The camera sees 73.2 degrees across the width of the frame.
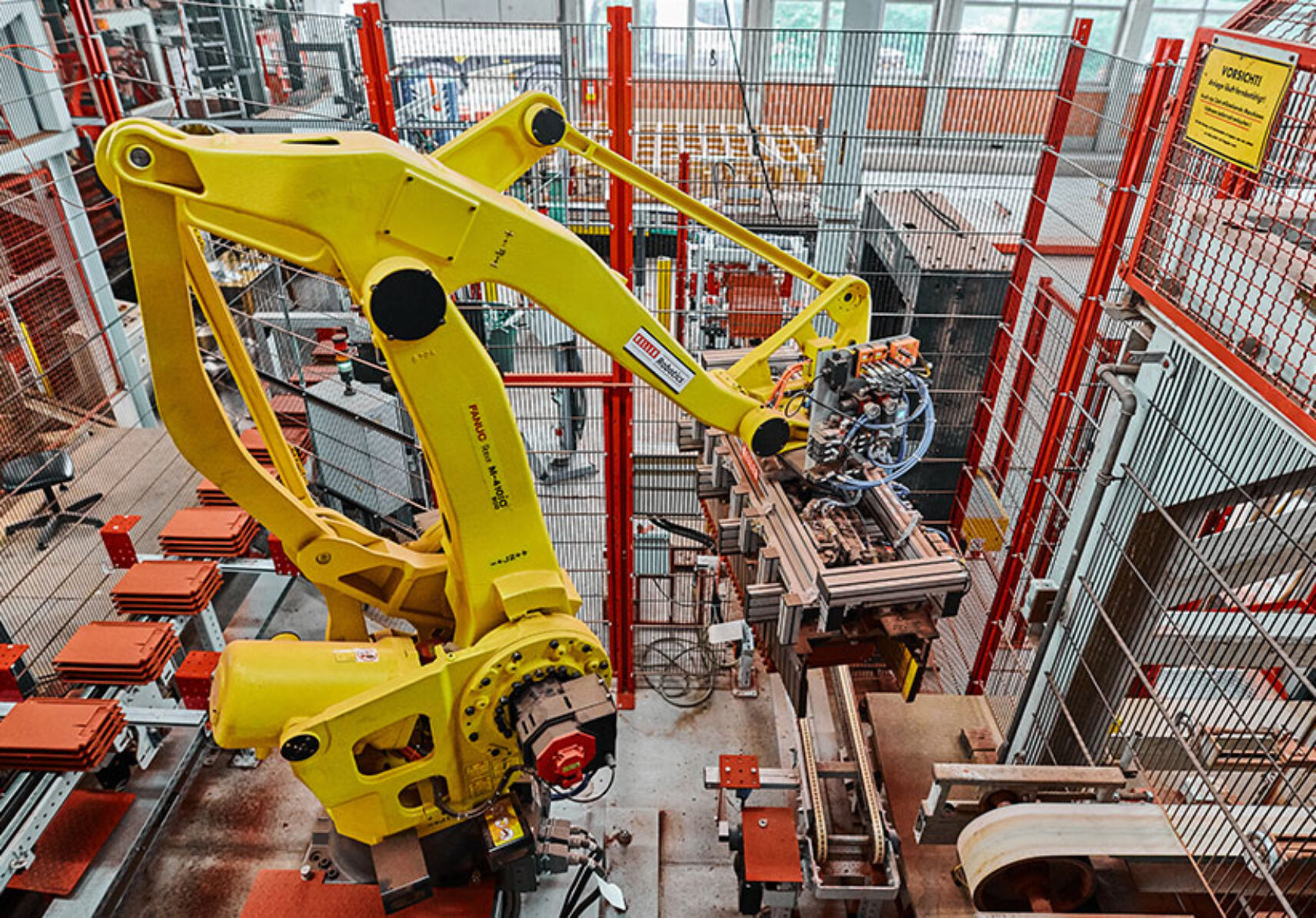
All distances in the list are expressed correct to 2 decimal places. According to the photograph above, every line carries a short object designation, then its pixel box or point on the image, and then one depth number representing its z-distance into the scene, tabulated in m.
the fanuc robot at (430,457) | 2.70
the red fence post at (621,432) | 4.02
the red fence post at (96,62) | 6.07
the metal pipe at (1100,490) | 3.16
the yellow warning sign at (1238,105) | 2.49
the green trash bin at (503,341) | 6.80
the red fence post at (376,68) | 4.07
